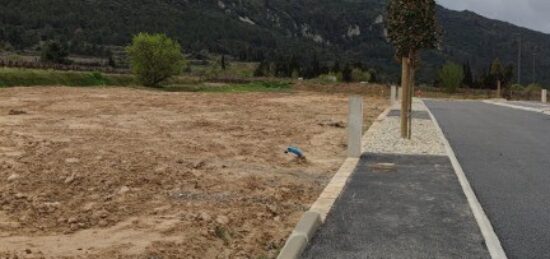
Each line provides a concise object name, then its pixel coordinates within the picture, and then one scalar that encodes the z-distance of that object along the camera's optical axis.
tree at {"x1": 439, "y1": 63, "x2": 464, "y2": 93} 102.94
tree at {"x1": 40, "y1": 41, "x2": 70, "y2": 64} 89.44
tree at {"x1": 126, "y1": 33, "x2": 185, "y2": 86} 60.28
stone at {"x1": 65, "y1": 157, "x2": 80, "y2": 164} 12.25
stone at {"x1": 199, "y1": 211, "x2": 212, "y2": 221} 7.98
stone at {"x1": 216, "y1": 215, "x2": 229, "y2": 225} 7.91
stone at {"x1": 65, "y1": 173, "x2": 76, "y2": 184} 10.35
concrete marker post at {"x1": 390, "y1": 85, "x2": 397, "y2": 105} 37.11
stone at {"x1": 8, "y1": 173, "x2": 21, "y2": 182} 10.45
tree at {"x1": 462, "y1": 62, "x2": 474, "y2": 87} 117.66
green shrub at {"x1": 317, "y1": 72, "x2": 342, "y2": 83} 76.55
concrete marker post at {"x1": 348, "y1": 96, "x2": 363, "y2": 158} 13.41
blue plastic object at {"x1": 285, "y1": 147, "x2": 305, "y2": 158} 13.66
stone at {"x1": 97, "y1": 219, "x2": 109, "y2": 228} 7.85
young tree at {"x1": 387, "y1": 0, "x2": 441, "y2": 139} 16.64
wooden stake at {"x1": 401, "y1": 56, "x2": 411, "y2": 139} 16.95
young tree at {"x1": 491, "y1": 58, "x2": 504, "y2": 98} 96.24
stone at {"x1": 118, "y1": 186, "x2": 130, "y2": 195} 9.64
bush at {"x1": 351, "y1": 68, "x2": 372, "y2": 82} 111.97
